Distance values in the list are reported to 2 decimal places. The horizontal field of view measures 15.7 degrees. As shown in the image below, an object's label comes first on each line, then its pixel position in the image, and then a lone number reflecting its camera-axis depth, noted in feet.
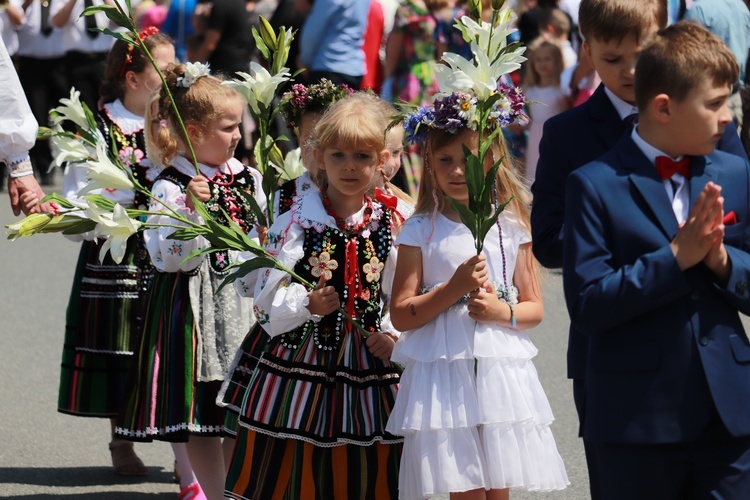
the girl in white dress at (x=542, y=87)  65.26
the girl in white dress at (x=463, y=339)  24.70
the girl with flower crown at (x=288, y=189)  29.04
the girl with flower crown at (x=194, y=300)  30.82
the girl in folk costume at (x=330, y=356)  26.99
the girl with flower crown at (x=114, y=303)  35.75
